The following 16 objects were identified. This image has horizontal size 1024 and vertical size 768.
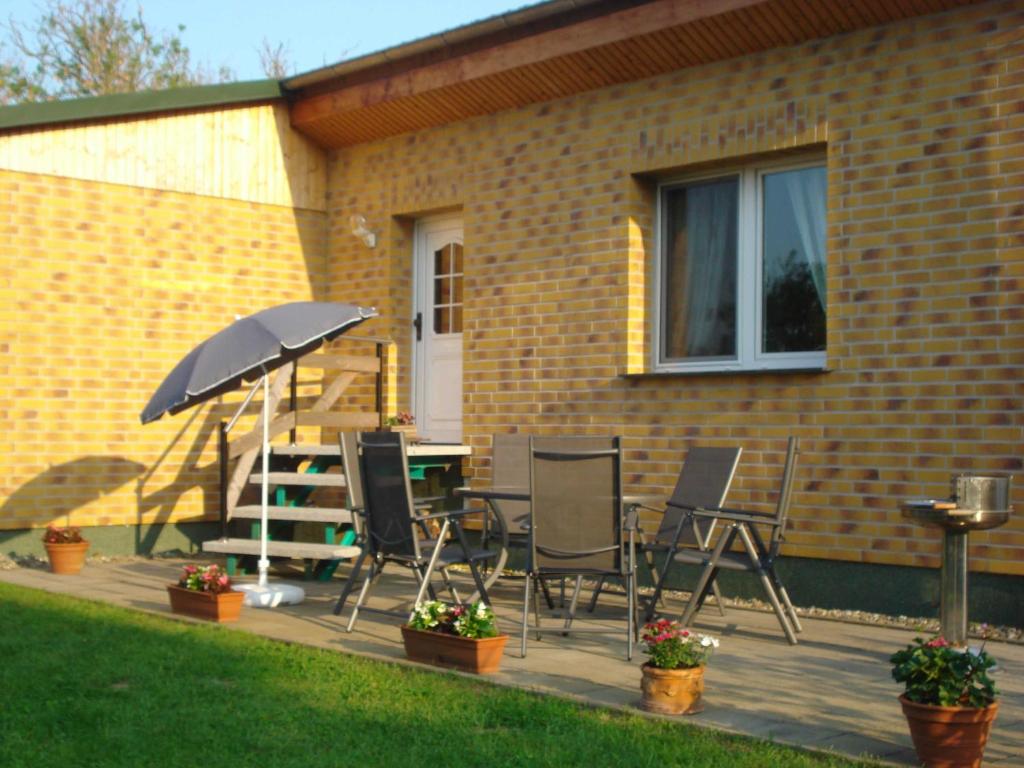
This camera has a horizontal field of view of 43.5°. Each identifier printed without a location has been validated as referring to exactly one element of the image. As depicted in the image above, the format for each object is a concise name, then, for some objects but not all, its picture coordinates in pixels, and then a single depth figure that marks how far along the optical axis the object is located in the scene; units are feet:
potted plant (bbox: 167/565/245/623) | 23.26
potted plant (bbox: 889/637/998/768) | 13.32
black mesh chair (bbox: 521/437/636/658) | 20.76
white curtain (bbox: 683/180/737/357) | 28.71
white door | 35.81
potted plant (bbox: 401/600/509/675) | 18.35
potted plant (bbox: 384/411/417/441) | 33.81
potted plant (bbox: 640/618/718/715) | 15.89
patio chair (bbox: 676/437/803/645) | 21.34
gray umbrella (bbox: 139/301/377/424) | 24.81
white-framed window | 27.20
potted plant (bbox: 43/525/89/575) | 30.48
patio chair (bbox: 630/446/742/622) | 23.91
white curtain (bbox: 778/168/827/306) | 26.91
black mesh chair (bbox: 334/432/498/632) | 22.41
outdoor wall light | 36.81
